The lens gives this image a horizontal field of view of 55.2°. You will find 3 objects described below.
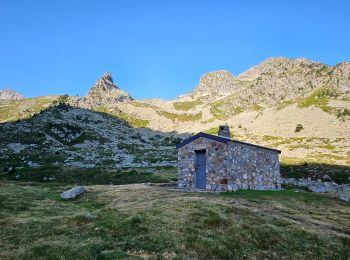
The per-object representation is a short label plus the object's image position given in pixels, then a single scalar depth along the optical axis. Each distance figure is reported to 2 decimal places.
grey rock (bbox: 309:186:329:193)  38.79
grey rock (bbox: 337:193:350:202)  30.17
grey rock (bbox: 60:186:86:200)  25.36
